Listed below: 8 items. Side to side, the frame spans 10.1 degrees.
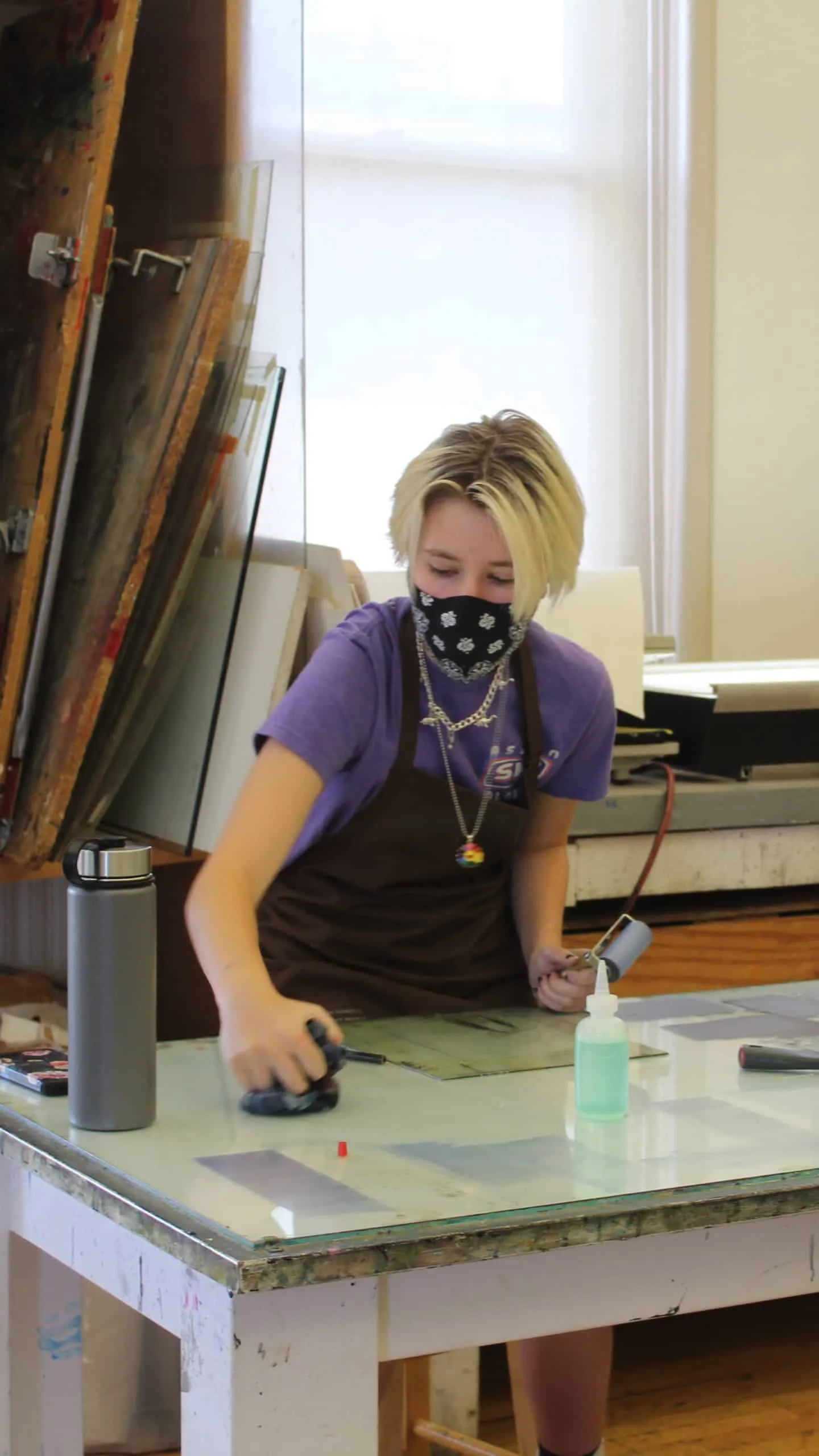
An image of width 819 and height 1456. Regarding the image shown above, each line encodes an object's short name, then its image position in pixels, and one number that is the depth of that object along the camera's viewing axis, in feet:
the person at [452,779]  15.35
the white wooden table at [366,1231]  12.52
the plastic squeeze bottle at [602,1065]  13.67
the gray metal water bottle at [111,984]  13.53
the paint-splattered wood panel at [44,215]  16.43
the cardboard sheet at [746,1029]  14.82
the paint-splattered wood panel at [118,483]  16.78
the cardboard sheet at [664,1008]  15.22
